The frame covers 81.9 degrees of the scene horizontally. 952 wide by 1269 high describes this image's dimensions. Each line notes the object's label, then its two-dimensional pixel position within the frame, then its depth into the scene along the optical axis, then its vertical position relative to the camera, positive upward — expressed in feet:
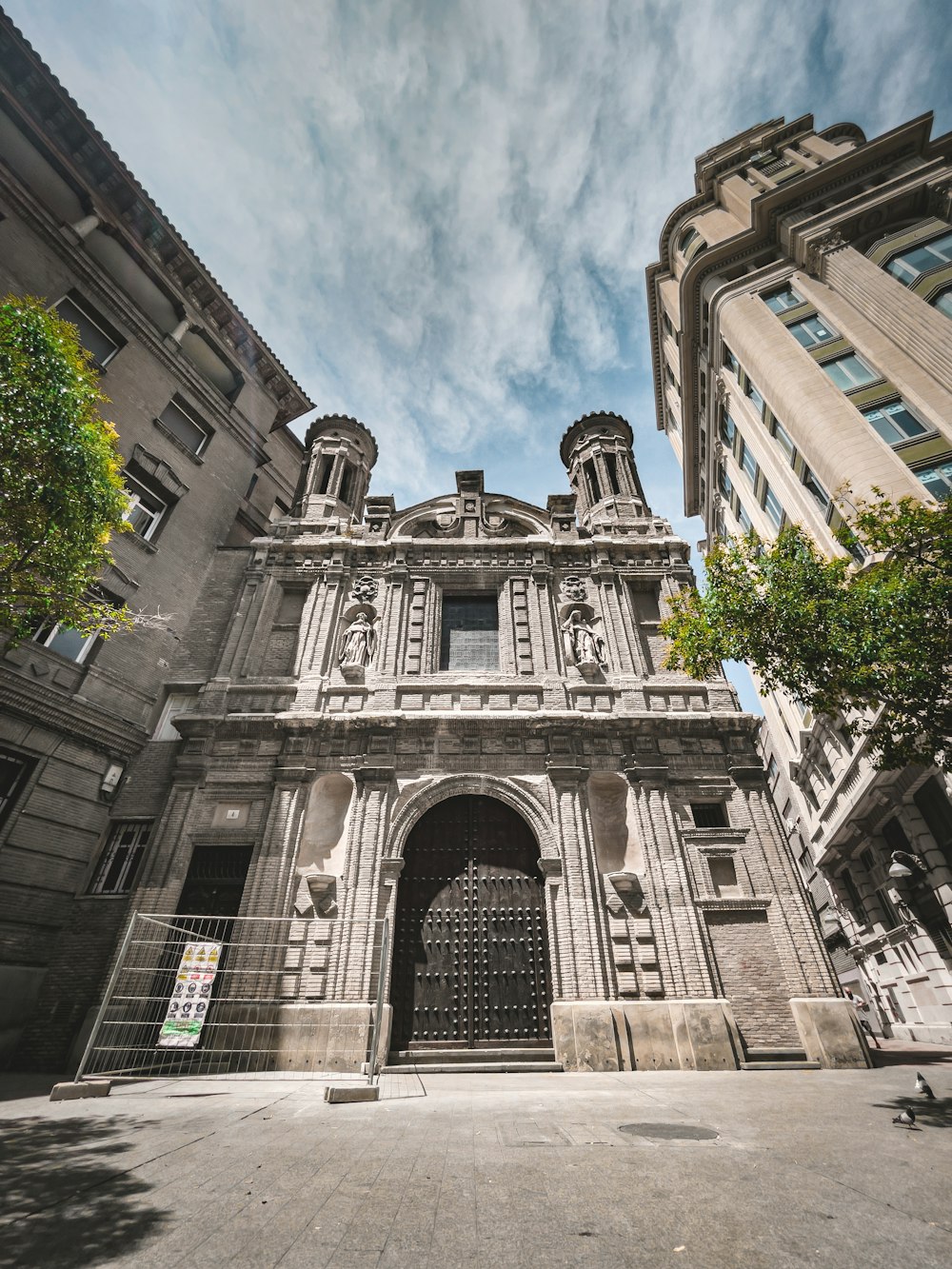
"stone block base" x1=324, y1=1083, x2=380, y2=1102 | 19.97 -1.59
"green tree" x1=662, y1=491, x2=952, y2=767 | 25.14 +16.94
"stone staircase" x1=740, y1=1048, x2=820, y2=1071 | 31.07 -1.27
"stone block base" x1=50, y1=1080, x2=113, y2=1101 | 20.08 -1.42
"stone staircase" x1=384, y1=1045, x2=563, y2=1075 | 30.78 -1.11
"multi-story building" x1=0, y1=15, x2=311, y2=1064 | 34.94 +40.48
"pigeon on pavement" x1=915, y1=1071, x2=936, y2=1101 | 18.43 -1.53
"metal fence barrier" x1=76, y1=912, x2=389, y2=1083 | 30.66 +1.97
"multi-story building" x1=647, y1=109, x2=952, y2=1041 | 54.60 +62.48
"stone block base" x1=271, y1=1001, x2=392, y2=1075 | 30.78 +0.13
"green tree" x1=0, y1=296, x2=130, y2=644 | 27.09 +23.84
